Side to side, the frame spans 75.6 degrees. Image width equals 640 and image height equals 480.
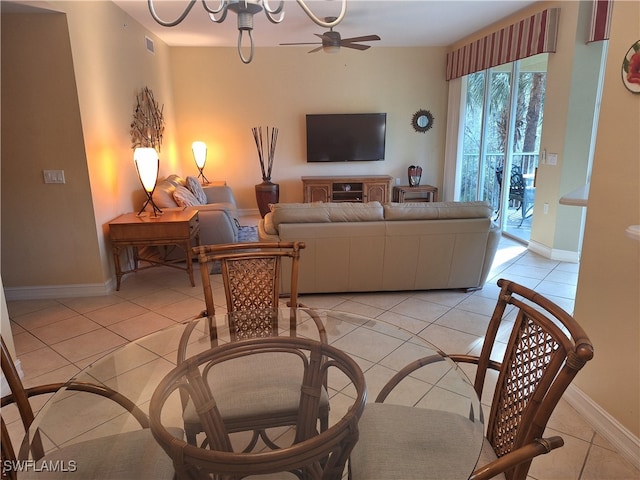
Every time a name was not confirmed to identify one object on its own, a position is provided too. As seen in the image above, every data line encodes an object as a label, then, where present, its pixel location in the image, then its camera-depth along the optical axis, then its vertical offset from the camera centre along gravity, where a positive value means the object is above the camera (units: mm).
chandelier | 1583 +556
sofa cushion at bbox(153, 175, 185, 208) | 4262 -408
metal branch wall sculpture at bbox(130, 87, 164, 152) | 4591 +386
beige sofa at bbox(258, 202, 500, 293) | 3268 -681
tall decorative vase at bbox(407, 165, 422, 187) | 6854 -353
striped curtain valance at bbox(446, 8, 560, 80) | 4238 +1262
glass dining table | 1271 -829
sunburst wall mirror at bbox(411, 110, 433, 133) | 6930 +518
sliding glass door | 5086 +221
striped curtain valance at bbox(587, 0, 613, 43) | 3637 +1155
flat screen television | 6723 +271
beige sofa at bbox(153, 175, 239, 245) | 4227 -605
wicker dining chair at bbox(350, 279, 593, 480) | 989 -692
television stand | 6660 -564
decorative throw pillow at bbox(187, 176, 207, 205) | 5219 -442
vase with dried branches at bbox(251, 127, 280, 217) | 6538 -195
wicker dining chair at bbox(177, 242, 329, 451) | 1455 -780
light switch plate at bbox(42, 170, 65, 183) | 3375 -161
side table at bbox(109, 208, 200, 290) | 3605 -674
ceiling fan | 4699 +1282
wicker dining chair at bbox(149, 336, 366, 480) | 946 -735
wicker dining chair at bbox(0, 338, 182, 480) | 1126 -845
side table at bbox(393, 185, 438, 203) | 6707 -657
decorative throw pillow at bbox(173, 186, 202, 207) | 4430 -467
